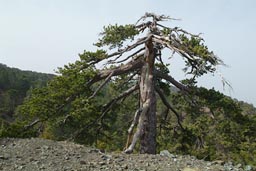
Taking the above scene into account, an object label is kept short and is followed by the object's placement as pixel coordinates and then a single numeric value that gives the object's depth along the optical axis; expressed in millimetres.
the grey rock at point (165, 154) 8223
